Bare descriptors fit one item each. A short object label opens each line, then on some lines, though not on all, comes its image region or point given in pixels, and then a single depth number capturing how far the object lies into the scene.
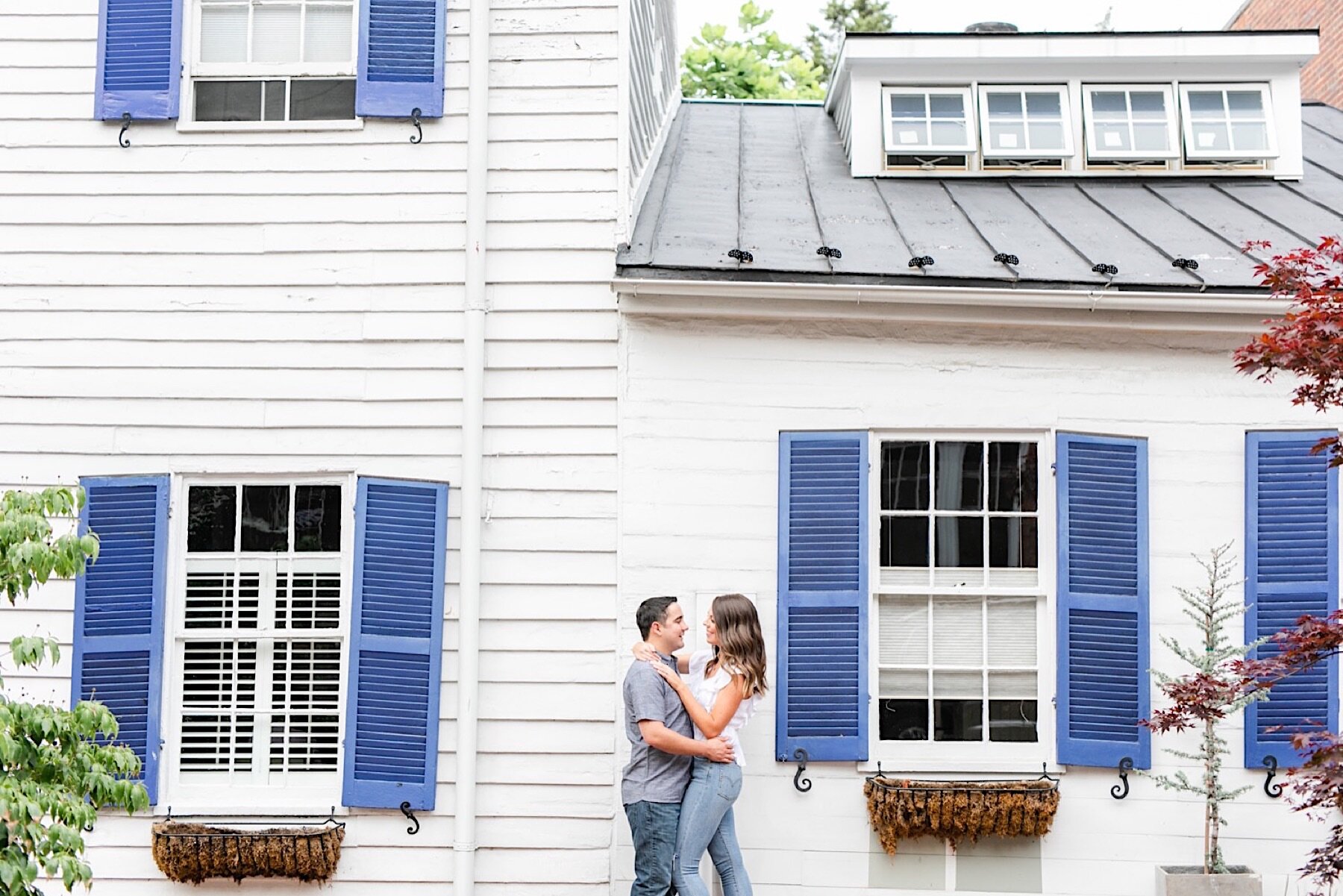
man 6.27
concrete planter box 6.65
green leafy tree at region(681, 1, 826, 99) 20.64
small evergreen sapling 6.62
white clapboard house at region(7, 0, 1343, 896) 7.13
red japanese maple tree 5.43
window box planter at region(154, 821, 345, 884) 6.92
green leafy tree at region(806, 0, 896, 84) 31.95
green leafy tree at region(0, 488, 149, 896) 4.83
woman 6.23
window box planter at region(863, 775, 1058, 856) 6.91
